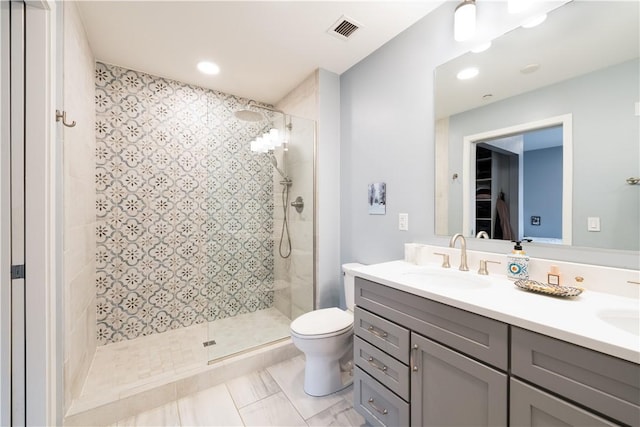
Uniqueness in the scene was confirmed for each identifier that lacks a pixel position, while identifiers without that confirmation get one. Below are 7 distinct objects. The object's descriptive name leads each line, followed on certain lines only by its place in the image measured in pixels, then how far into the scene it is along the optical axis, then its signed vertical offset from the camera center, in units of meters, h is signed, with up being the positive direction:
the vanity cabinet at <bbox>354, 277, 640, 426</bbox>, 0.68 -0.53
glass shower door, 2.18 -0.19
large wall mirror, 1.01 +0.37
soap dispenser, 1.21 -0.24
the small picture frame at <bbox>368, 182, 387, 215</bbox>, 1.96 +0.12
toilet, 1.63 -0.86
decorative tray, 0.99 -0.31
